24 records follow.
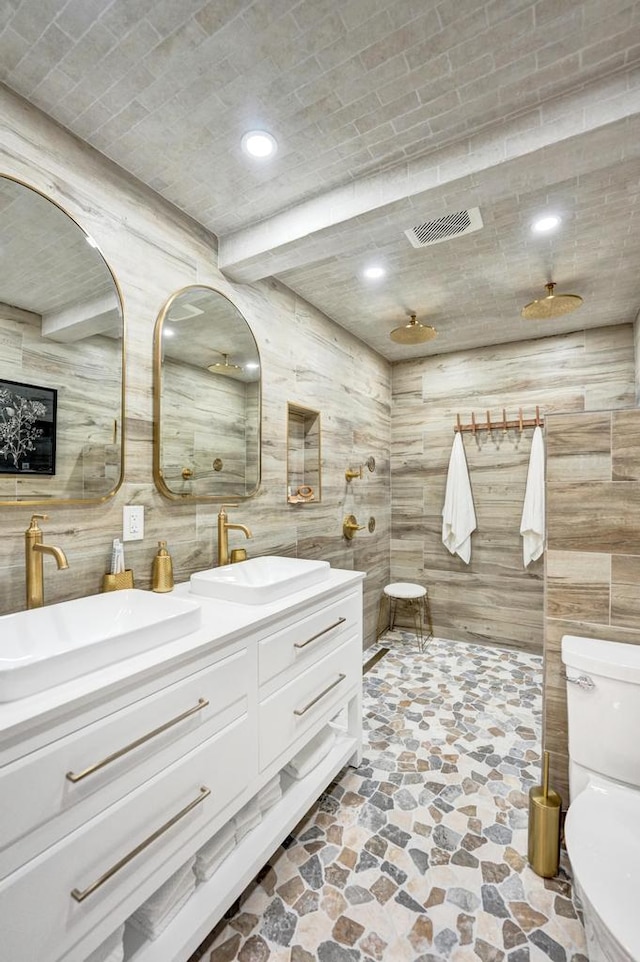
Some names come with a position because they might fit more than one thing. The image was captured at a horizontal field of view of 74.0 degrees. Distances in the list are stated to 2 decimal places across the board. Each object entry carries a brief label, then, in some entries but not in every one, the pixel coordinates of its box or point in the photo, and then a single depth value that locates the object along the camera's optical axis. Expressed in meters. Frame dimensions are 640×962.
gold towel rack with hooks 3.39
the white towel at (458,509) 3.53
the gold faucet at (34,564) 1.28
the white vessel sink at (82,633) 0.84
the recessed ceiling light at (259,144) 1.46
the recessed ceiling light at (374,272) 2.37
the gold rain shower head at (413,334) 2.79
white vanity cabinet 0.79
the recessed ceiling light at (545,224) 1.91
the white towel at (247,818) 1.38
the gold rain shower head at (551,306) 2.39
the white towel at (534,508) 3.26
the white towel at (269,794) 1.48
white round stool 3.39
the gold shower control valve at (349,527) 3.10
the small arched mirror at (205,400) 1.75
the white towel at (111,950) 0.98
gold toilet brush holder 1.44
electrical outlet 1.59
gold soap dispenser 1.62
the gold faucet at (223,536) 1.96
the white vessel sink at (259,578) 1.47
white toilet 0.93
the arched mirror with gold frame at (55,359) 1.28
